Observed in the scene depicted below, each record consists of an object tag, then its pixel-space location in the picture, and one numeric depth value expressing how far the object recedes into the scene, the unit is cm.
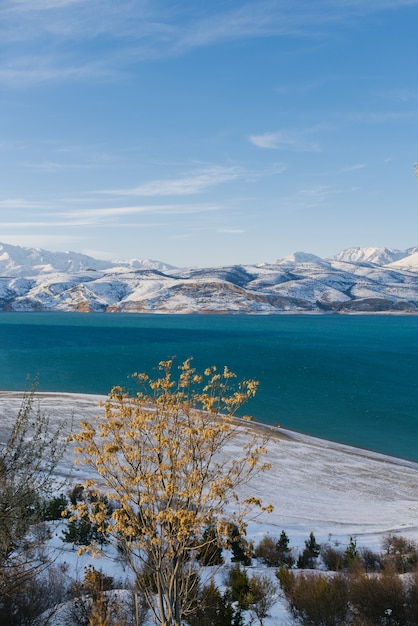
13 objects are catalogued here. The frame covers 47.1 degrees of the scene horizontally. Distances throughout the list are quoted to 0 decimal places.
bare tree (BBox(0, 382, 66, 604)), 838
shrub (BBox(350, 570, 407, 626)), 1020
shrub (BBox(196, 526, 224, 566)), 1247
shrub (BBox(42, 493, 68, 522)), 1541
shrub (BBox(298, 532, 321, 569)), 1476
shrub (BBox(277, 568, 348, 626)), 998
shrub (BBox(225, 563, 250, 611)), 1029
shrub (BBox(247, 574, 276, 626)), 1029
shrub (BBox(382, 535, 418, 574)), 1427
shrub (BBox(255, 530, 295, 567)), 1479
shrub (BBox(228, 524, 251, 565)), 1442
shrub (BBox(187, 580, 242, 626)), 947
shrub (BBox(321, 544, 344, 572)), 1459
